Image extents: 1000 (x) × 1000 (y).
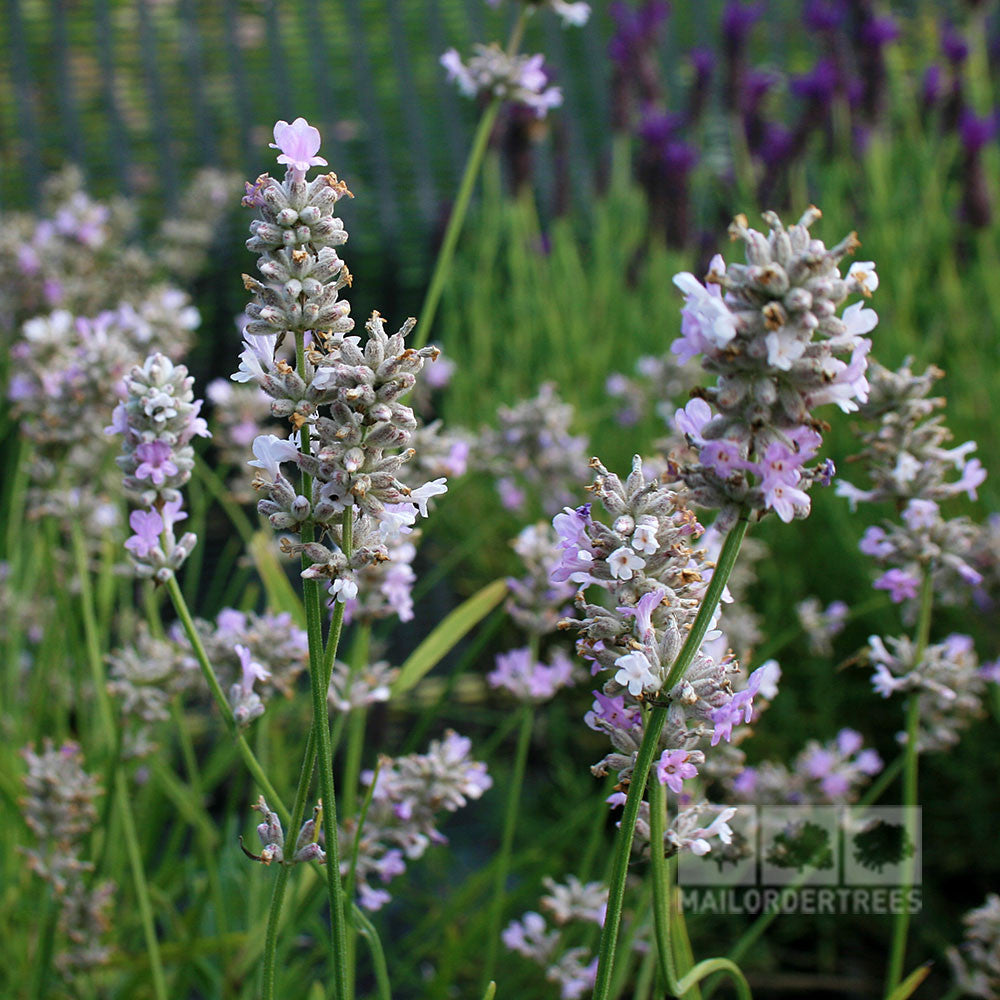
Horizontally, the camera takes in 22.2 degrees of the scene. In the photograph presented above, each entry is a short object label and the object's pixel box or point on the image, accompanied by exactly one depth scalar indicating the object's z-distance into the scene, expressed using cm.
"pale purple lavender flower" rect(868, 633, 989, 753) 44
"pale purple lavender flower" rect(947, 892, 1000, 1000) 47
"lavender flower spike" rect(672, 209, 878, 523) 34
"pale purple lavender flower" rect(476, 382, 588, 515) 60
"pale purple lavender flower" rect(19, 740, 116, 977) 47
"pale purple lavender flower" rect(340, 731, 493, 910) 45
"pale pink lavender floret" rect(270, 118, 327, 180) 37
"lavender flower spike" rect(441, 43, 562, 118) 52
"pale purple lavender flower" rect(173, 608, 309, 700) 45
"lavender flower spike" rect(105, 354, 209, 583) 39
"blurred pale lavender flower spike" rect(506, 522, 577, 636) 47
